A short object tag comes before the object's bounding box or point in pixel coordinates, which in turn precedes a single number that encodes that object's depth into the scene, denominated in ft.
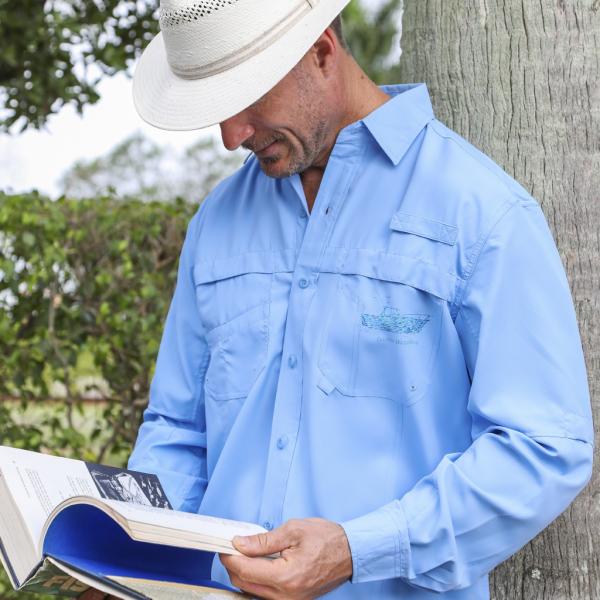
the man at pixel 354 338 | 9.39
